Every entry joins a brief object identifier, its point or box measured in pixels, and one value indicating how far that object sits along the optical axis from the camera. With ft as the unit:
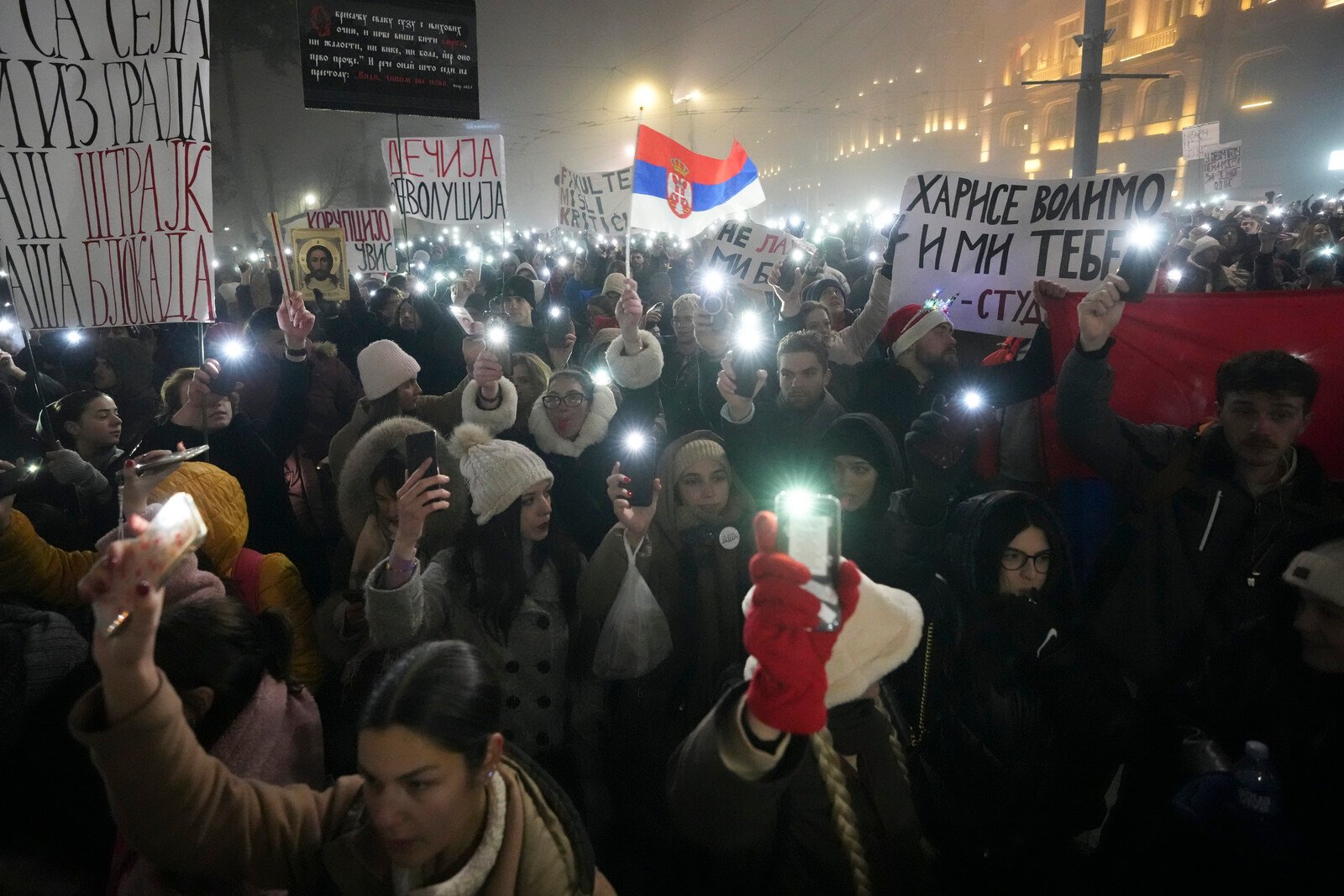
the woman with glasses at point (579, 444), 13.50
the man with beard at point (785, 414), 14.07
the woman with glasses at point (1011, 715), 7.88
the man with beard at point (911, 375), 15.03
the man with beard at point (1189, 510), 9.23
